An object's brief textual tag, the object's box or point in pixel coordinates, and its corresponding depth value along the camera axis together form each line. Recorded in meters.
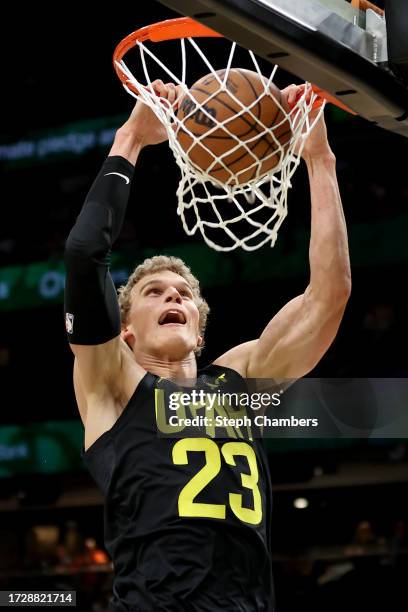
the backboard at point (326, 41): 3.52
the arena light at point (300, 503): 14.85
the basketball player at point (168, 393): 4.46
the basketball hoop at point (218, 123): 4.76
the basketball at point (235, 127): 4.72
